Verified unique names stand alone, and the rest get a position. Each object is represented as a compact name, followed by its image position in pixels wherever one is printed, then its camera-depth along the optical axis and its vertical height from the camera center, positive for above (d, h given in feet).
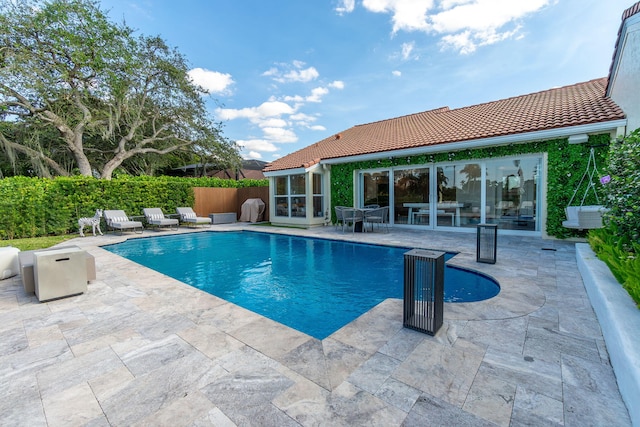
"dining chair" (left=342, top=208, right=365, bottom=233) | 32.60 -2.31
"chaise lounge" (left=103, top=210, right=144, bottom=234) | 34.10 -2.84
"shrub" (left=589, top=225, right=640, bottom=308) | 7.84 -2.30
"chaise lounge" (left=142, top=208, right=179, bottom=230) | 36.86 -2.82
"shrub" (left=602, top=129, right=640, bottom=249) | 10.39 +0.16
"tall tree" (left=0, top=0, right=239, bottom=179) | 39.81 +18.28
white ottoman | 16.11 -3.68
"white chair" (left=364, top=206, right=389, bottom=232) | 32.35 -2.22
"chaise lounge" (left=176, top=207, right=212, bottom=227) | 40.73 -2.90
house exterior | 23.34 +3.60
